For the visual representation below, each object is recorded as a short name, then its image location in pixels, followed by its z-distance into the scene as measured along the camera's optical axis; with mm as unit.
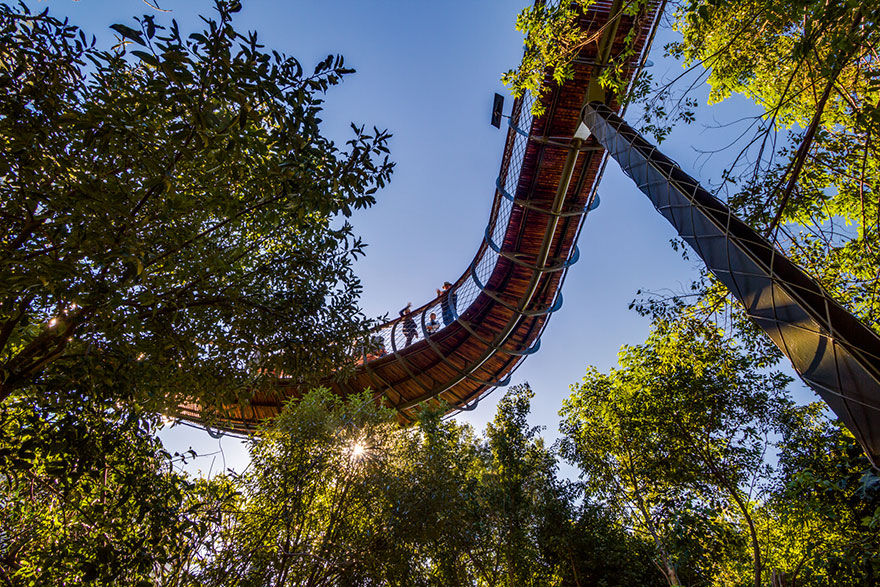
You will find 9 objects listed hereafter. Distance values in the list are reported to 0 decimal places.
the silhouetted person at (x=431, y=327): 9636
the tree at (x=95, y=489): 2453
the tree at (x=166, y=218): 2244
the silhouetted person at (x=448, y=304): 9414
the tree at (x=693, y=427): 6867
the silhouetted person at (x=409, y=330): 10016
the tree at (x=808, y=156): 4840
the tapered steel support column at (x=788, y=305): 2426
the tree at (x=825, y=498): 4793
